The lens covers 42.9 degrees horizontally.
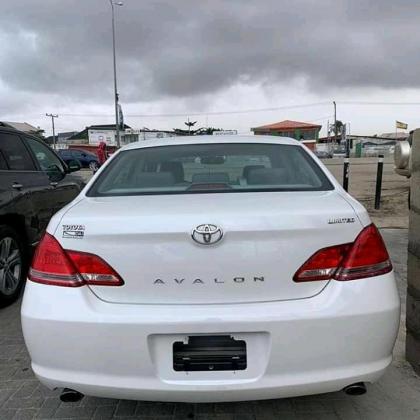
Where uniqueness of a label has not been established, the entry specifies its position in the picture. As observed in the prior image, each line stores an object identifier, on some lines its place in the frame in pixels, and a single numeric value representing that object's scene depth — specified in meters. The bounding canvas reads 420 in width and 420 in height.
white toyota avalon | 2.30
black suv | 4.83
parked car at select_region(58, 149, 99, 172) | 35.04
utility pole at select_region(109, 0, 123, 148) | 36.75
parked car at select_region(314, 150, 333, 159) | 56.00
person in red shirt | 25.30
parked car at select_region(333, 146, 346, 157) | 61.16
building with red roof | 80.50
